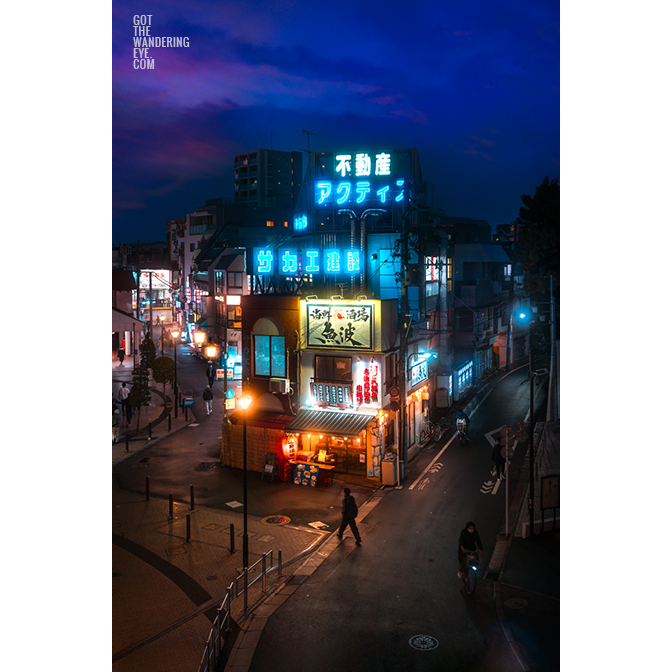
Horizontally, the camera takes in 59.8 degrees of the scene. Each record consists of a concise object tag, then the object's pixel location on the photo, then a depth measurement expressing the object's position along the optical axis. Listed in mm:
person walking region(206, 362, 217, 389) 42281
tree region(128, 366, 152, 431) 32969
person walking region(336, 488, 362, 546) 17703
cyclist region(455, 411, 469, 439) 29755
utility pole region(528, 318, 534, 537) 16922
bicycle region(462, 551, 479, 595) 14047
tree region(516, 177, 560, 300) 26703
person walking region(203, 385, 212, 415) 36844
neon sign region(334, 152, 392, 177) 28906
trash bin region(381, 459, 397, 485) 23578
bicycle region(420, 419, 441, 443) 30422
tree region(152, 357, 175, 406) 37906
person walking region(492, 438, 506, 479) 23680
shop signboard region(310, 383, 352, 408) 24703
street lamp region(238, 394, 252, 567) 14867
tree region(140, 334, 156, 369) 44628
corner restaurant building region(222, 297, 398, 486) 24188
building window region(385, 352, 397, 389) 24797
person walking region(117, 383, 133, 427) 33625
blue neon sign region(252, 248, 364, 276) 25656
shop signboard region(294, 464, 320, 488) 23984
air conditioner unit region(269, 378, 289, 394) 26094
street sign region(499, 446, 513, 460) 18156
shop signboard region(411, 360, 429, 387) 28339
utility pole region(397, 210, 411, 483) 25003
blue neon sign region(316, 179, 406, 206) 28361
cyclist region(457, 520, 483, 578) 14414
